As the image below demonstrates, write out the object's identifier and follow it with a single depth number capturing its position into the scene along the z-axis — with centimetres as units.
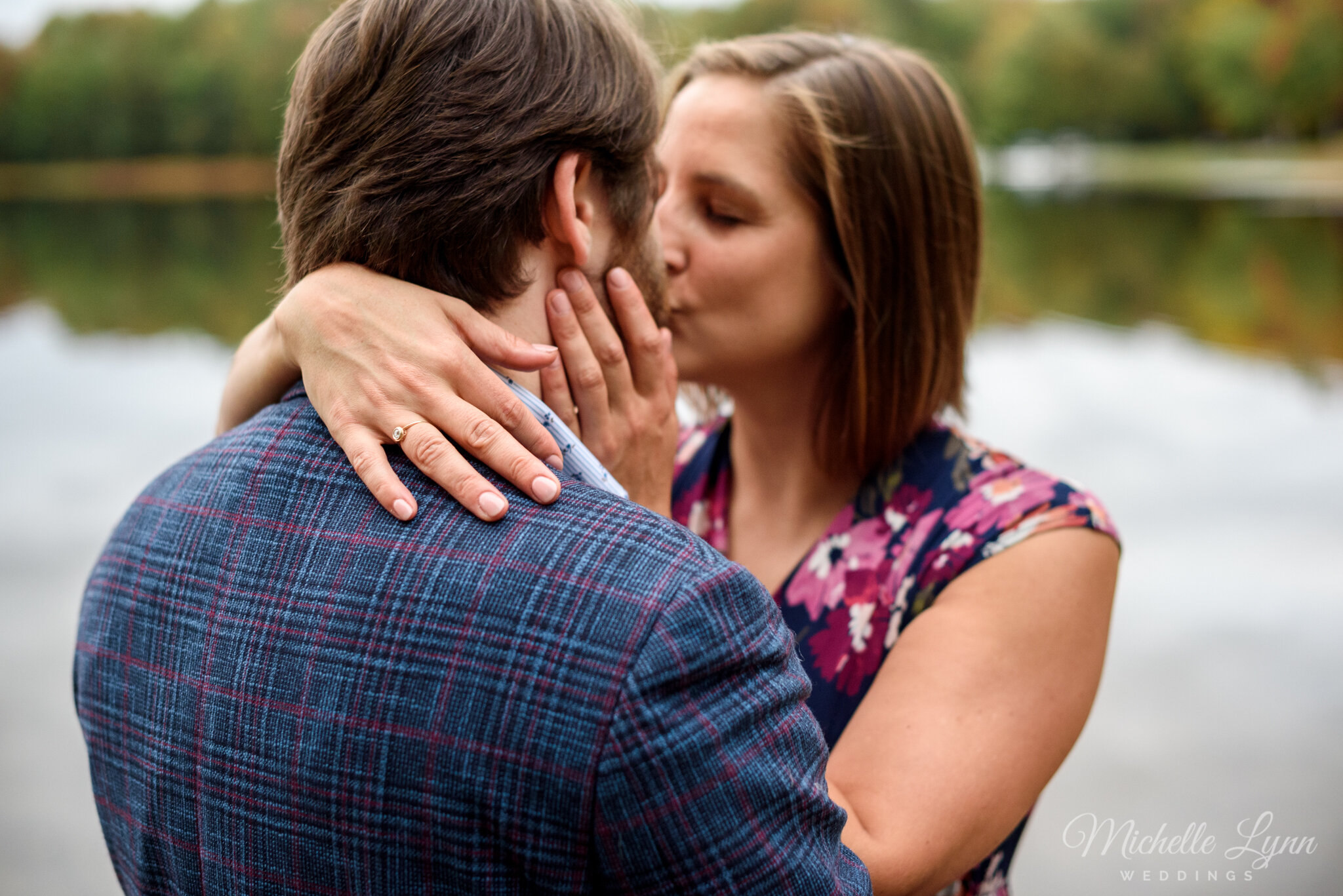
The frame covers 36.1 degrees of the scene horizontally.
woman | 116
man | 92
